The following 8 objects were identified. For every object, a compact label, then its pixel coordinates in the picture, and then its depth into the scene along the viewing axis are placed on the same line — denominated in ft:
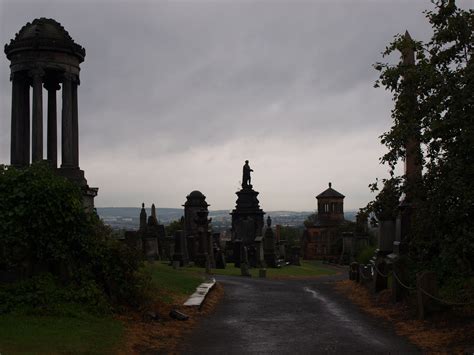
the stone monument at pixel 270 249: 126.62
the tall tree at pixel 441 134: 36.91
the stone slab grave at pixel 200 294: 45.26
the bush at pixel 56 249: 36.65
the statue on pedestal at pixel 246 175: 155.94
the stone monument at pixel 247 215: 147.74
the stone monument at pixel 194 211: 118.20
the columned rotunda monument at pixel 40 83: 55.31
